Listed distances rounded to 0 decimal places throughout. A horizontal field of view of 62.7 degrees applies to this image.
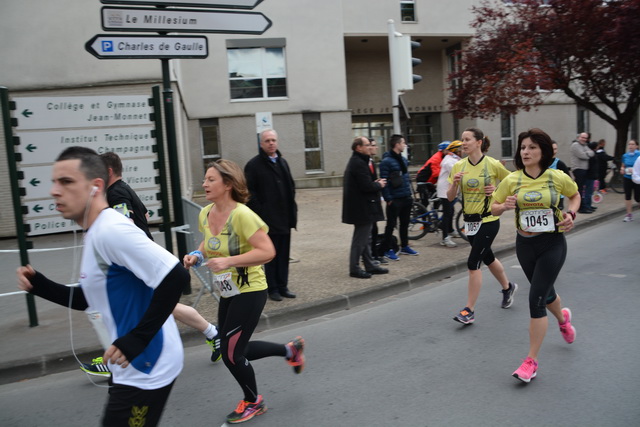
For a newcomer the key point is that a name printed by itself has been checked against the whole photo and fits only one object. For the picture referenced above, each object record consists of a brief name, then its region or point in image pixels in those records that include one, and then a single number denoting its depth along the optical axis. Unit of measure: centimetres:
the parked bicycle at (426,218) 1036
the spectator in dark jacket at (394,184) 854
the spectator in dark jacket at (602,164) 1676
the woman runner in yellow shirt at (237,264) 349
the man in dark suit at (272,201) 653
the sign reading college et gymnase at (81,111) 578
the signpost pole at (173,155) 643
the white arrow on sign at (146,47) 562
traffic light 881
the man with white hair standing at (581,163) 1298
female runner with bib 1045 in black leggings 406
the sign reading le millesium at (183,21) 566
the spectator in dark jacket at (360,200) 742
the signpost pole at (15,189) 566
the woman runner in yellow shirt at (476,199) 536
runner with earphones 211
